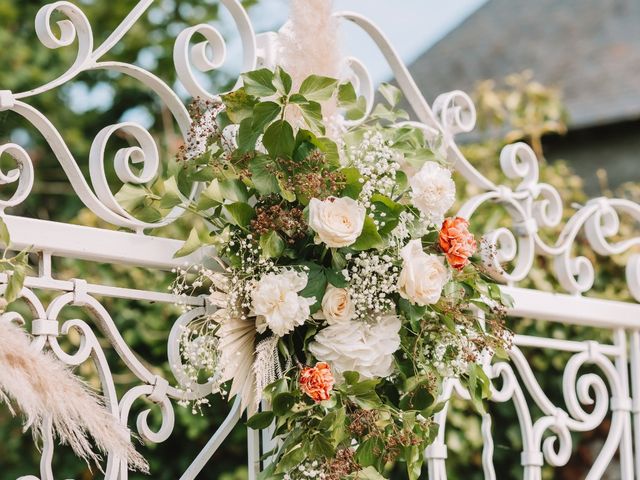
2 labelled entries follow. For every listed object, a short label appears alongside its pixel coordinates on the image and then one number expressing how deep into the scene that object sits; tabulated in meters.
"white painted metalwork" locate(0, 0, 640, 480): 1.79
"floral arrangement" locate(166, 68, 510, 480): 1.75
